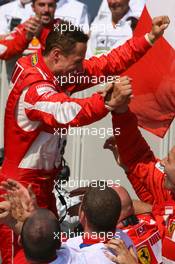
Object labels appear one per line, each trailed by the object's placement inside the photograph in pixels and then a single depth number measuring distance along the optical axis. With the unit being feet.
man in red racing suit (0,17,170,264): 35.19
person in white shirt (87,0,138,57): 47.67
